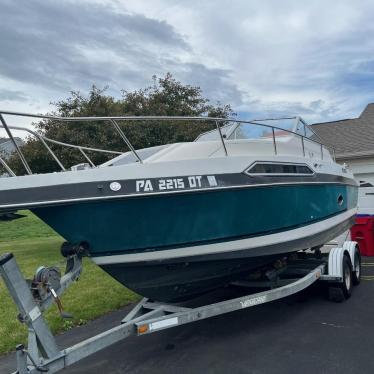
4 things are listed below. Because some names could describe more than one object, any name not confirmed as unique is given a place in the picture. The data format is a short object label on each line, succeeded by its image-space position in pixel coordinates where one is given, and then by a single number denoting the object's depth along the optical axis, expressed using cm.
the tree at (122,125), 954
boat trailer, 299
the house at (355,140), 1331
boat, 336
